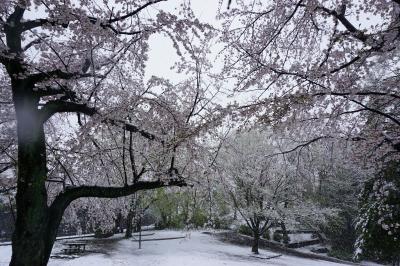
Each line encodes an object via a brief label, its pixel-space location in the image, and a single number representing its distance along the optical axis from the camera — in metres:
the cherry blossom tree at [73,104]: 5.60
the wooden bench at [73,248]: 17.27
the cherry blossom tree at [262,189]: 21.58
